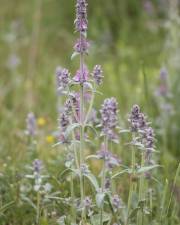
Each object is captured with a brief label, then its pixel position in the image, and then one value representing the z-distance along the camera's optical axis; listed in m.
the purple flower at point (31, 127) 4.81
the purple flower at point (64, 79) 3.39
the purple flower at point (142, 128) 3.35
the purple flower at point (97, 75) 3.38
